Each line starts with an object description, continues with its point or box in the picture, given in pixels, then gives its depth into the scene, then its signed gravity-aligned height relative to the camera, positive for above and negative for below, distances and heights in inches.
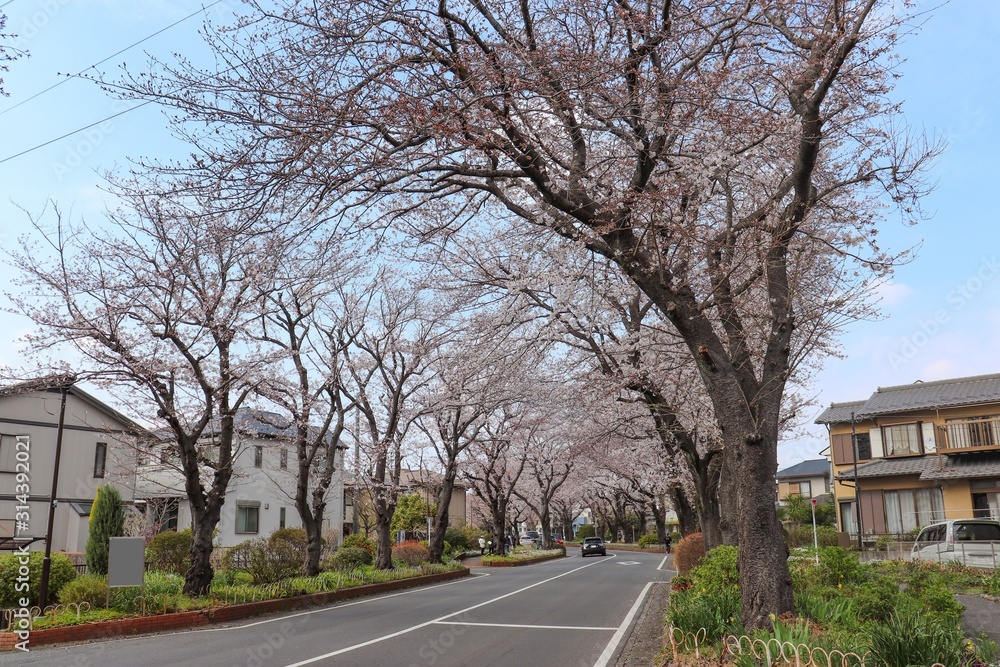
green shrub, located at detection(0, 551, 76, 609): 522.3 -71.3
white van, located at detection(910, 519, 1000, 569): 787.4 -70.2
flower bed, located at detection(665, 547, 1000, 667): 225.5 -58.3
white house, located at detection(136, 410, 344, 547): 1364.4 -37.8
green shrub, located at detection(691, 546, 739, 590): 452.2 -58.9
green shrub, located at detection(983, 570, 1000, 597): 550.0 -79.8
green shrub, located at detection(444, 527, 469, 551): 1625.2 -130.1
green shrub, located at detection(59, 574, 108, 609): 517.7 -80.4
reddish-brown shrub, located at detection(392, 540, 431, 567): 1127.6 -118.2
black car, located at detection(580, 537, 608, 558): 1770.4 -161.8
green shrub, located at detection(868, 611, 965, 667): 216.2 -50.2
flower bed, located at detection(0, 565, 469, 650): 454.3 -96.7
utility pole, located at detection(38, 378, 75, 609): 518.0 -57.9
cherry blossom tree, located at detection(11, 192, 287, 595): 557.0 +114.8
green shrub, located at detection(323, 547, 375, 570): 941.8 -103.9
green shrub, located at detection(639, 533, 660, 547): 2194.6 -181.7
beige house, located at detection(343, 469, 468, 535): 1193.0 -72.9
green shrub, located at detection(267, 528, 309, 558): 915.6 -80.3
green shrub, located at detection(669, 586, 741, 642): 323.6 -62.1
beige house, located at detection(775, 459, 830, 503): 2568.9 +7.7
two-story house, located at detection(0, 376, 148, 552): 1018.1 +34.3
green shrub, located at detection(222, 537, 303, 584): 690.8 -76.6
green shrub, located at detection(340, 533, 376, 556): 1285.7 -111.2
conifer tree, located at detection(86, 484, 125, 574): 729.6 -46.1
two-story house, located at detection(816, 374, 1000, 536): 1206.3 +48.0
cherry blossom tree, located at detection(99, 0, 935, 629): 270.5 +146.5
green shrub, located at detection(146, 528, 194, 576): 864.3 -88.0
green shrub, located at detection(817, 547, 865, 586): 448.1 -54.7
